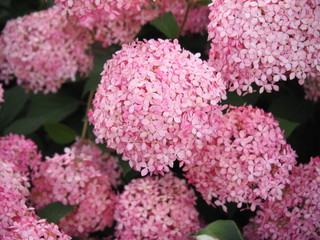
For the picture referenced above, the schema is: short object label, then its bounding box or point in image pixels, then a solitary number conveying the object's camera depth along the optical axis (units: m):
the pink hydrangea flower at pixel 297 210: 1.19
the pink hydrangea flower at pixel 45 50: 1.77
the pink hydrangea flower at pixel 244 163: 1.19
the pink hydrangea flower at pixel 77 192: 1.43
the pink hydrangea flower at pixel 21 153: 1.44
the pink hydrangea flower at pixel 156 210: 1.32
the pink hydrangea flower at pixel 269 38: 1.15
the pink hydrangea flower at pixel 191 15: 1.65
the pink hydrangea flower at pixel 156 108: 1.04
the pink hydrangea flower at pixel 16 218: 1.08
